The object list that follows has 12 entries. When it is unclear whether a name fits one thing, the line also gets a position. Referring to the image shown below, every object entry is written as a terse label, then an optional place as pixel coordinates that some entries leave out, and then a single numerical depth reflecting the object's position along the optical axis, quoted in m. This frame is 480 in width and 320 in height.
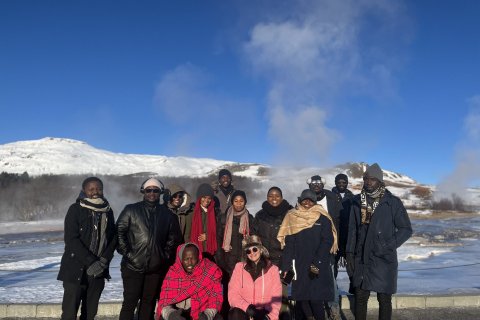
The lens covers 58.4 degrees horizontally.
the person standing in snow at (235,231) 4.80
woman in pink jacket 3.99
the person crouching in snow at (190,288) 3.99
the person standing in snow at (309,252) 4.34
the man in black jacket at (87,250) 4.04
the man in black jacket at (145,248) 4.25
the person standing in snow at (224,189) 5.58
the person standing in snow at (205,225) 4.93
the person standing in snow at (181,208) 5.05
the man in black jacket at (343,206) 5.40
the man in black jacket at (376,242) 4.19
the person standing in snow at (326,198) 5.15
